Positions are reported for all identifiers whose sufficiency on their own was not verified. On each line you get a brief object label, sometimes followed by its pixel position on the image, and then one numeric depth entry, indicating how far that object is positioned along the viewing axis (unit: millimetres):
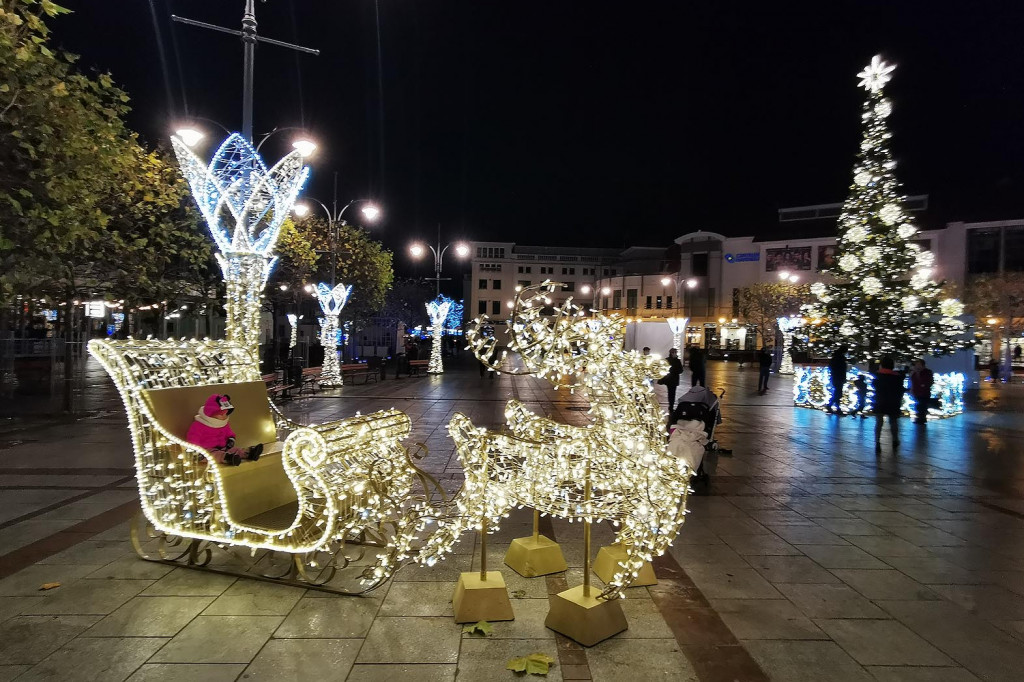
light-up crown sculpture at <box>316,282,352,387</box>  16734
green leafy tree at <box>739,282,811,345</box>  32906
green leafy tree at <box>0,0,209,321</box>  5832
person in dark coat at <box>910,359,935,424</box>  10656
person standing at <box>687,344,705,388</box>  9288
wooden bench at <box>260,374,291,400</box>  12109
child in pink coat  3746
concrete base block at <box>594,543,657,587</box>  3676
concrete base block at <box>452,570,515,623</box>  3162
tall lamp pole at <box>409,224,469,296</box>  19905
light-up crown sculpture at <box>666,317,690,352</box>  25370
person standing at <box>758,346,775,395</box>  17078
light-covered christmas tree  12812
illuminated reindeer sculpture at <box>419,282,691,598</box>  3025
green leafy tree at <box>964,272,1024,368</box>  24141
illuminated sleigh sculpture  3359
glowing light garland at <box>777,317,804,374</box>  24406
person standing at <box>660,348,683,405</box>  10914
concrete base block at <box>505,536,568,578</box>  3834
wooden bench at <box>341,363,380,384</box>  18217
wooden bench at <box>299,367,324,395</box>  14891
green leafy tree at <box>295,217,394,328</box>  19875
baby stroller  5793
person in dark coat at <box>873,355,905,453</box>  8492
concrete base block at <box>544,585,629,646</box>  2951
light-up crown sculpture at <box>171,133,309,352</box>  7074
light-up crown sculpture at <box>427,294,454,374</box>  22719
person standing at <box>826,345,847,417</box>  12297
